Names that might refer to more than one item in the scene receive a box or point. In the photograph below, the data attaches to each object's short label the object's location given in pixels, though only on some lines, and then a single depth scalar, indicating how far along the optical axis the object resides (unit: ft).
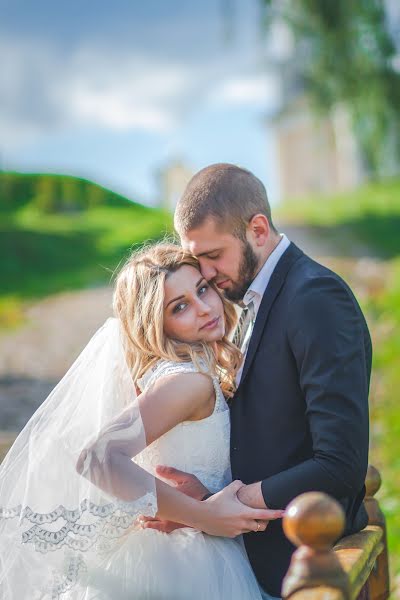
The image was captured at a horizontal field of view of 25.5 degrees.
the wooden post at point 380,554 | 9.52
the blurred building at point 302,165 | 92.17
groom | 7.73
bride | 7.83
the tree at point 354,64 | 28.32
